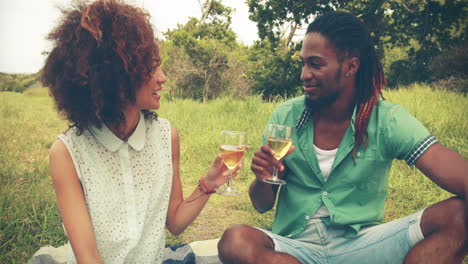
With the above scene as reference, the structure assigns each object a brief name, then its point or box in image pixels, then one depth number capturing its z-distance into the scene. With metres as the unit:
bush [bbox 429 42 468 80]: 13.53
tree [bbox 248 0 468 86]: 15.25
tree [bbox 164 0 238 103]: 16.95
